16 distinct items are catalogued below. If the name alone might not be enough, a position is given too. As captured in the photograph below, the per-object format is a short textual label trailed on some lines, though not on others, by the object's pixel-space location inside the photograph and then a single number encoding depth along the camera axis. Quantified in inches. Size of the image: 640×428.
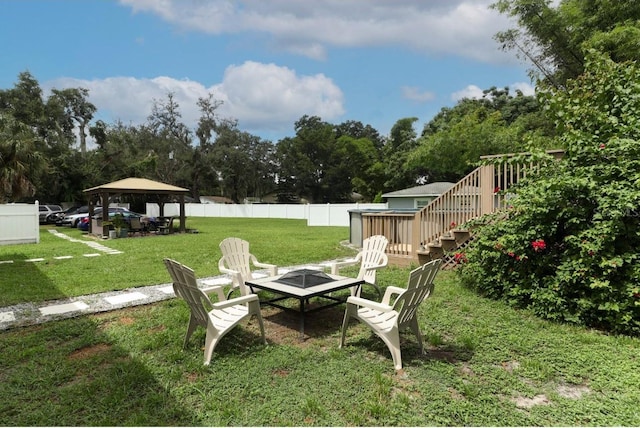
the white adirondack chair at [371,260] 198.4
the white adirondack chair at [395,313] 119.5
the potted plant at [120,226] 542.6
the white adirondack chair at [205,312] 121.4
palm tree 543.5
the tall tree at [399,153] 1243.2
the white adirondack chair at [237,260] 188.3
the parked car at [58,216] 775.2
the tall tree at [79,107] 1110.4
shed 597.3
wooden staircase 242.8
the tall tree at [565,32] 387.9
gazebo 551.8
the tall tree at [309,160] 1861.5
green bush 150.8
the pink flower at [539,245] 171.8
